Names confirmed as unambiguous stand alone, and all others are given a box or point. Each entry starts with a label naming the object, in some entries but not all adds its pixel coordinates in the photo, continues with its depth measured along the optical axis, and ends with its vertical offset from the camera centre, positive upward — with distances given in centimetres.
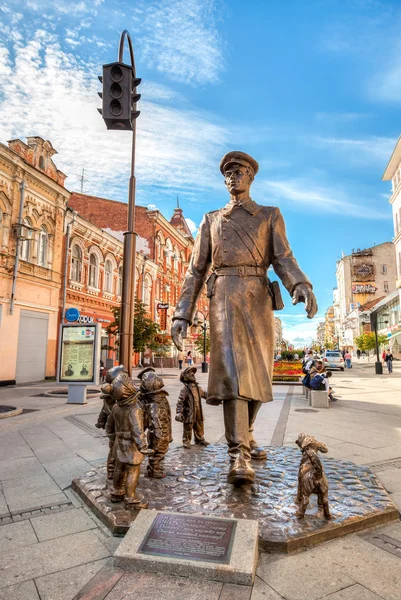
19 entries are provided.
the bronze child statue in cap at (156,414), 364 -51
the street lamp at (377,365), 2408 -28
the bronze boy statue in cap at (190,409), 465 -57
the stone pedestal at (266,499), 246 -100
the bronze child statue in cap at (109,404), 296 -38
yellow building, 1666 +459
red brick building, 3150 +984
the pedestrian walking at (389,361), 2423 -4
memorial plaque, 210 -98
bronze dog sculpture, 260 -77
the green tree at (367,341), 4081 +205
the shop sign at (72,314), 1795 +200
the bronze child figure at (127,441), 275 -57
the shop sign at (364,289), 7325 +1295
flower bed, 1777 -51
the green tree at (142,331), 1877 +133
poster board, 1103 +14
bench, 1002 -97
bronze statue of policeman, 324 +57
